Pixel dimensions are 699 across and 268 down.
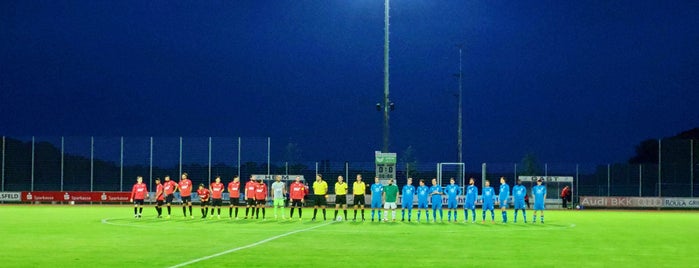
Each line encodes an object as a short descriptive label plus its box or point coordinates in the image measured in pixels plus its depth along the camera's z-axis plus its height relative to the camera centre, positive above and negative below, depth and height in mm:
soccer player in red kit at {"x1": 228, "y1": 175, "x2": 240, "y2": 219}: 37969 -1138
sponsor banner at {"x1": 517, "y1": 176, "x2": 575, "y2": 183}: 55375 -681
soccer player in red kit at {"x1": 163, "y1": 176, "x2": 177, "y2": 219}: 37750 -1083
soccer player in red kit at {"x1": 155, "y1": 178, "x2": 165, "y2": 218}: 37031 -1362
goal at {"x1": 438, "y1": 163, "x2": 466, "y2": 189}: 53016 -401
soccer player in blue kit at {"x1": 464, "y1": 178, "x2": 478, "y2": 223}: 35375 -1250
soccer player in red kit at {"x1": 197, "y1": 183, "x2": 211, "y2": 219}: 38447 -1417
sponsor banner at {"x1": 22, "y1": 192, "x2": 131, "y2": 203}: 58344 -2095
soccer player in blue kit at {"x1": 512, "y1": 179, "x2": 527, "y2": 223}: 35031 -1146
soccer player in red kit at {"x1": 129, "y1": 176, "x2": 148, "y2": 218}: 36250 -1201
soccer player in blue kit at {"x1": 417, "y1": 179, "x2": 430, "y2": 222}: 35875 -1153
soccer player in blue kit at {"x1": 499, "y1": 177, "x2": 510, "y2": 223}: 34844 -1185
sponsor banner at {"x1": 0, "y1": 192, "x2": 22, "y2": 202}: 58625 -2162
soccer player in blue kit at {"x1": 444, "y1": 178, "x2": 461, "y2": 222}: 35719 -1104
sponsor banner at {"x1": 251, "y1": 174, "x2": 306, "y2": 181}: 54062 -698
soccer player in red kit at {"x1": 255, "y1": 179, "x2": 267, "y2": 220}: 37250 -1193
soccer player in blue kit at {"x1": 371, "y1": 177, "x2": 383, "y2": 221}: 35000 -1134
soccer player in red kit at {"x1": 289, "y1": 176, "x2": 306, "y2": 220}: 36250 -1150
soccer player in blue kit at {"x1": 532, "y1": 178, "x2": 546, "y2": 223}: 35344 -1153
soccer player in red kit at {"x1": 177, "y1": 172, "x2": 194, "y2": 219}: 38062 -1021
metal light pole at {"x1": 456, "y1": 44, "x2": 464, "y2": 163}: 61281 +2975
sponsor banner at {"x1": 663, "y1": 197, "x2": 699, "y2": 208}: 56156 -2159
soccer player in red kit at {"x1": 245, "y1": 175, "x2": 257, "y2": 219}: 37656 -1203
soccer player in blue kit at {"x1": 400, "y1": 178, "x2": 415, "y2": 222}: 35375 -1199
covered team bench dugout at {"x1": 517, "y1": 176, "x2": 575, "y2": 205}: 55531 -1004
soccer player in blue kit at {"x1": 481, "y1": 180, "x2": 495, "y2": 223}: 34550 -1218
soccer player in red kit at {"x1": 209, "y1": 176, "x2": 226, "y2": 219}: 37750 -1140
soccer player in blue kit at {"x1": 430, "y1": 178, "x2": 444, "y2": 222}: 35031 -1204
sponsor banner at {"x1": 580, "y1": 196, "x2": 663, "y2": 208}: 56531 -2147
